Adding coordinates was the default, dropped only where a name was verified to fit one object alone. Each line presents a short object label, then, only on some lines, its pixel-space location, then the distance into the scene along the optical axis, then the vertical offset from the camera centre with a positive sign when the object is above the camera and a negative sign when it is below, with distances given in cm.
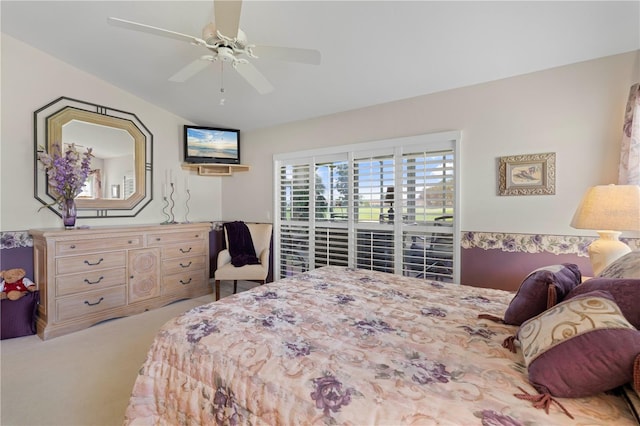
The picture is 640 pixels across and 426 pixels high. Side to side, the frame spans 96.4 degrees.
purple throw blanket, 385 -41
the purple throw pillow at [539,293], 130 -39
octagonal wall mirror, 304 +74
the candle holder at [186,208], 430 +5
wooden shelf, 427 +66
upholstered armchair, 356 -69
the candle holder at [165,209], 405 +3
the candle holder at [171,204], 413 +10
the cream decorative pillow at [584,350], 82 -43
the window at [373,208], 297 +3
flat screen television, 410 +98
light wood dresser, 273 -66
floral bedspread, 84 -57
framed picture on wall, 244 +32
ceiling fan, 168 +110
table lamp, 174 -4
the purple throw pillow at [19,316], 265 -99
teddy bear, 266 -70
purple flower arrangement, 290 +42
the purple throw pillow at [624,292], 100 -31
